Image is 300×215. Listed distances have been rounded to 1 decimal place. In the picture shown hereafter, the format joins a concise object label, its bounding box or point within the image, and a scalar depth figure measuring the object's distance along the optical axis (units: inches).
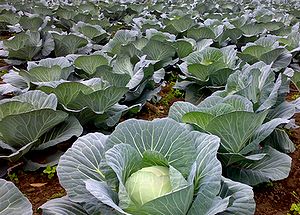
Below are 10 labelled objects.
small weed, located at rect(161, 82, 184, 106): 151.0
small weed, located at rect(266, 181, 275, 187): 91.7
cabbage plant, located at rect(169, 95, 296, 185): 77.6
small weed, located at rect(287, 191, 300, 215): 82.3
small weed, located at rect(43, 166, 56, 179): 94.7
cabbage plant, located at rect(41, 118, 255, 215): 56.3
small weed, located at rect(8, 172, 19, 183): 93.8
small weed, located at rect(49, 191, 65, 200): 86.8
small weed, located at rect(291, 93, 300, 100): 155.9
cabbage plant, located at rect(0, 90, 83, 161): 89.3
